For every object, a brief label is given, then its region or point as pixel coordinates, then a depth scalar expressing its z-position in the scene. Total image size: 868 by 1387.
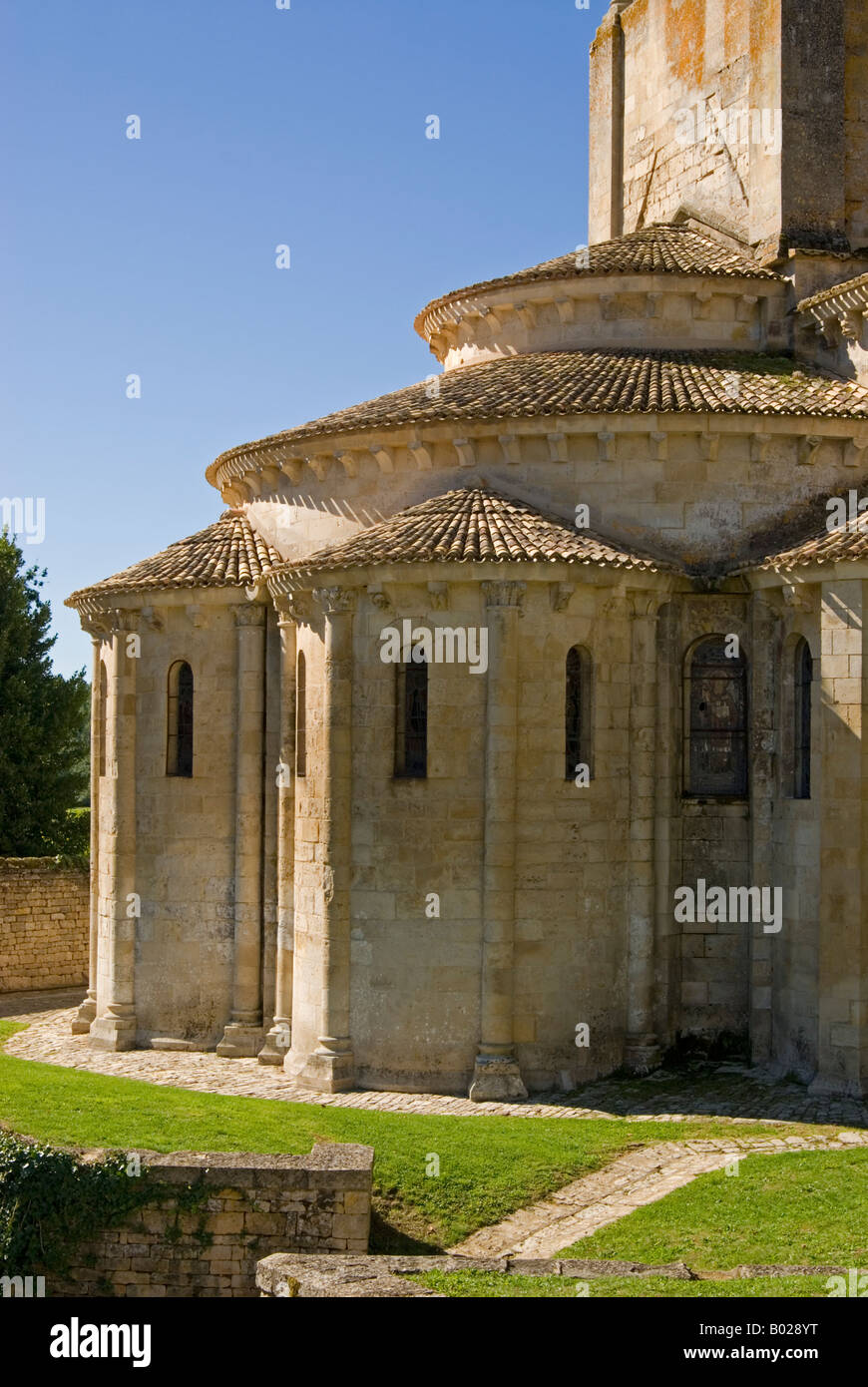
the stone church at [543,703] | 18.86
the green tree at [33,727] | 35.91
